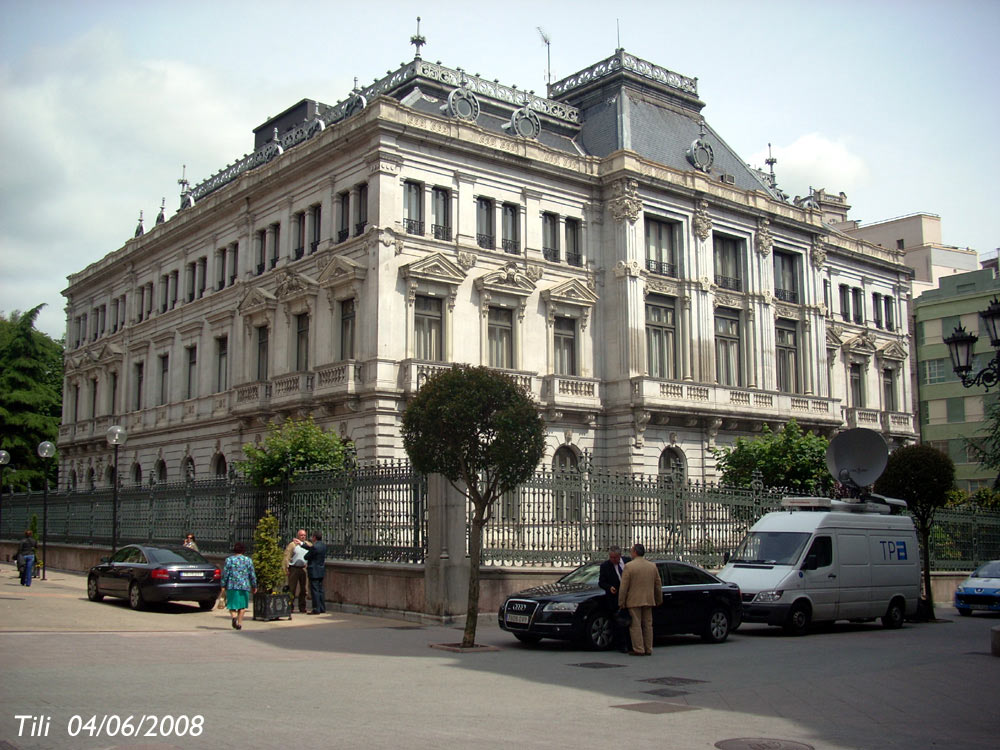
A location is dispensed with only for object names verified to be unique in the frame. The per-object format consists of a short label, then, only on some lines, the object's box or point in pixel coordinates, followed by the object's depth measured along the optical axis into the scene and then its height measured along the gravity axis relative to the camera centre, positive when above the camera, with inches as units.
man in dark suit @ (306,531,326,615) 852.6 -44.7
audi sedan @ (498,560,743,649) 649.6 -62.6
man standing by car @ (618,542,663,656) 629.3 -51.1
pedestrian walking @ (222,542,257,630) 755.4 -47.3
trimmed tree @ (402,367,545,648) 657.6 +53.7
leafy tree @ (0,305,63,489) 2315.5 +275.0
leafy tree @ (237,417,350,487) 1111.0 +66.6
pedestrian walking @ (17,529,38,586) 1131.3 -39.1
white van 778.2 -43.2
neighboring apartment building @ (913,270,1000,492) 2423.7 +342.9
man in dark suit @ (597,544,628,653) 660.7 -45.8
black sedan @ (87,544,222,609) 871.7 -49.6
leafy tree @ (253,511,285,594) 814.5 -35.3
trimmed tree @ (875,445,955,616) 1061.1 +31.5
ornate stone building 1401.3 +364.9
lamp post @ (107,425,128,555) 1152.7 +92.5
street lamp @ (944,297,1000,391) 634.2 +99.4
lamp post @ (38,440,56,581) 1322.6 +86.2
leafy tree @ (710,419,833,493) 1355.8 +67.9
